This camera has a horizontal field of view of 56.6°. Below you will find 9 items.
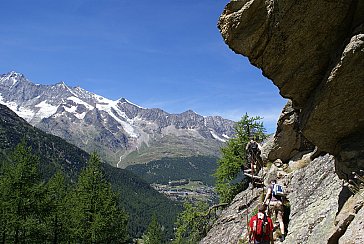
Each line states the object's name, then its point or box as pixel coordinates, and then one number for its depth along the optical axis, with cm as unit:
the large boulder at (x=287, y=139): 2856
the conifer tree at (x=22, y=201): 3059
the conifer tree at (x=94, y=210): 3803
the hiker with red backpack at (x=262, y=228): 1258
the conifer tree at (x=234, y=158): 4078
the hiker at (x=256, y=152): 2533
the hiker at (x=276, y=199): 1670
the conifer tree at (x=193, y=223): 3781
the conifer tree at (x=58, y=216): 3678
